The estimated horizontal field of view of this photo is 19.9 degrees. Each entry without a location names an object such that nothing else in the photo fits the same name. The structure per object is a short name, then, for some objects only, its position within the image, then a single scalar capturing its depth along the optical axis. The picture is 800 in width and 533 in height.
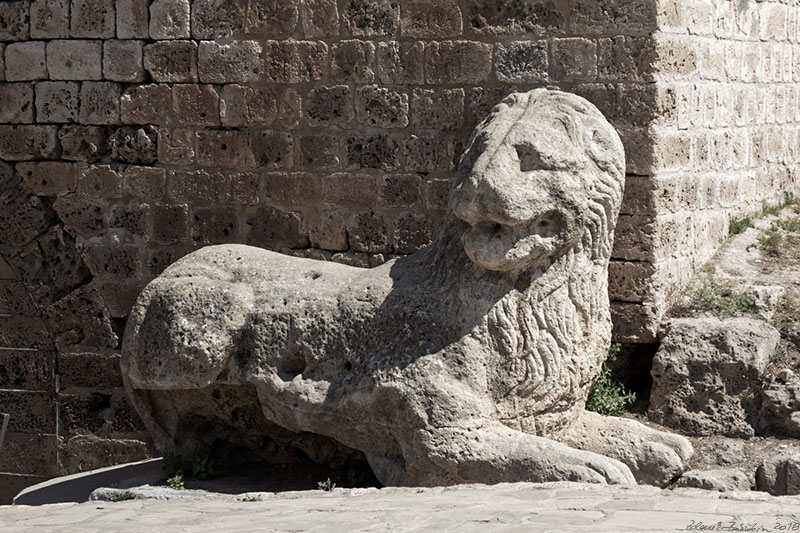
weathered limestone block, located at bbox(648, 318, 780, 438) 11.24
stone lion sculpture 9.26
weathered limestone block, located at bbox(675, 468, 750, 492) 9.80
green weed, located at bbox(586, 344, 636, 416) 11.52
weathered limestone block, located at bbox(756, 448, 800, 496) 9.64
